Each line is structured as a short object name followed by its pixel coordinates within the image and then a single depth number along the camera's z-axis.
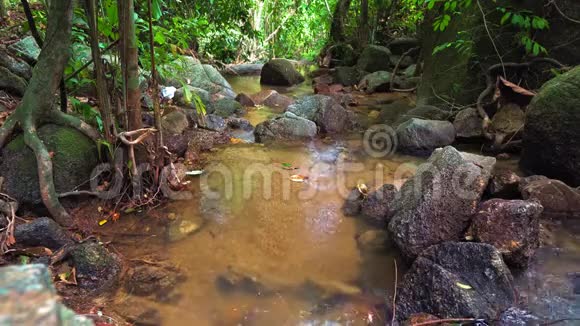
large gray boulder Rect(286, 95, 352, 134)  7.46
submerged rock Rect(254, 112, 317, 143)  6.92
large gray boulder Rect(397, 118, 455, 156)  6.20
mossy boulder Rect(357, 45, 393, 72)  12.78
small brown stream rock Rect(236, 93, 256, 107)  9.44
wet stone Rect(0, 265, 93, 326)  0.81
